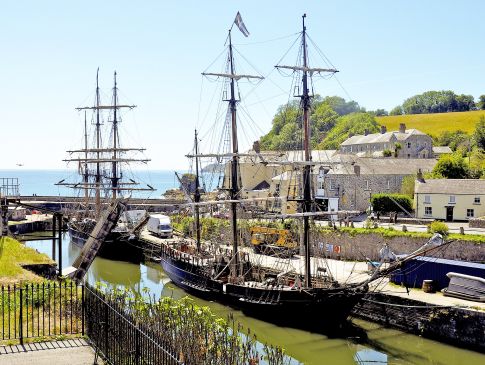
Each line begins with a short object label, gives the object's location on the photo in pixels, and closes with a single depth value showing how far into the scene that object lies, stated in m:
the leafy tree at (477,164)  58.75
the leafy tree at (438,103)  159.34
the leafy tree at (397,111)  172.00
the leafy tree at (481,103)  150.50
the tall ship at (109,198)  46.03
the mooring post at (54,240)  23.12
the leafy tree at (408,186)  54.19
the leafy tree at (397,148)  77.01
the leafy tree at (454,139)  95.40
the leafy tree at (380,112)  175.89
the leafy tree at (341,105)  160.50
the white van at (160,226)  50.97
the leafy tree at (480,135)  78.25
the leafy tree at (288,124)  114.16
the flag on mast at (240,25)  34.59
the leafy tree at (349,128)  117.64
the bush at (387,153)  75.25
